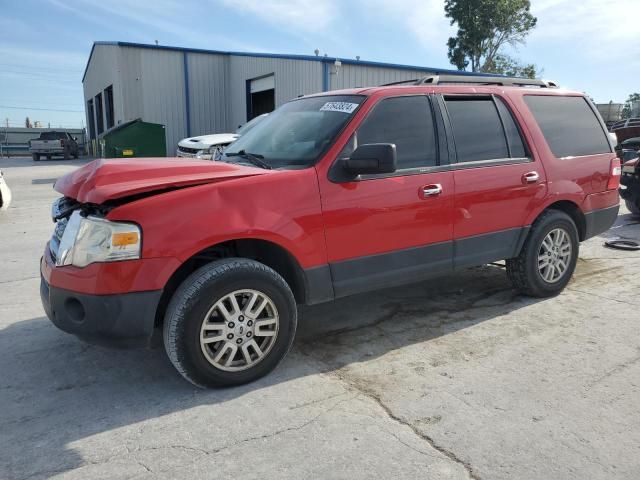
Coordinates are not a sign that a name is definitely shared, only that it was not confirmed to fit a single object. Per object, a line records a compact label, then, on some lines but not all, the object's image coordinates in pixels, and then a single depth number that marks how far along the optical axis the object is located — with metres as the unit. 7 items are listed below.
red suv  3.00
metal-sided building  24.28
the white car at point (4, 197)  9.90
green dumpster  18.25
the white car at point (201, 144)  13.74
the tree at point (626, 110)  25.75
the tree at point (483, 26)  38.34
